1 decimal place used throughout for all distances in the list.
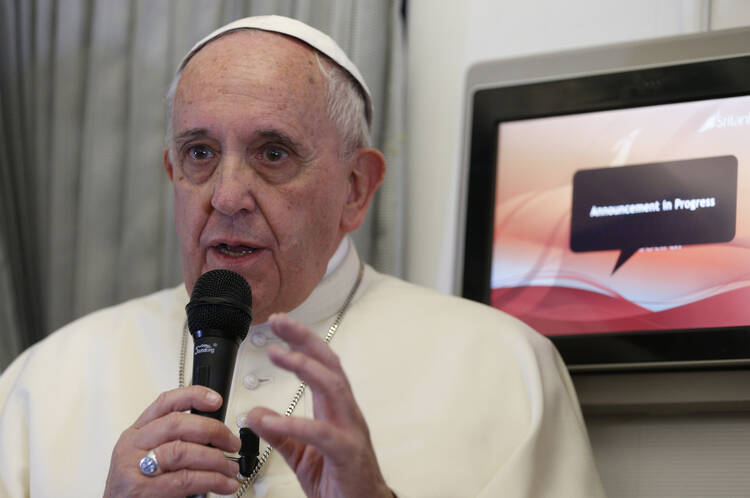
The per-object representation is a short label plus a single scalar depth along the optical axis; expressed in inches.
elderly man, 81.8
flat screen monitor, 94.7
